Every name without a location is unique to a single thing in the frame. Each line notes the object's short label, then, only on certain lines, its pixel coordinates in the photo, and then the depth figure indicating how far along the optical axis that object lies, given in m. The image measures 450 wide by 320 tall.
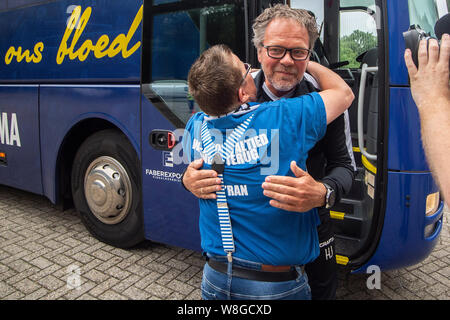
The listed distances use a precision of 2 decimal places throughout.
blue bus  2.50
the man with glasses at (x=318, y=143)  1.42
